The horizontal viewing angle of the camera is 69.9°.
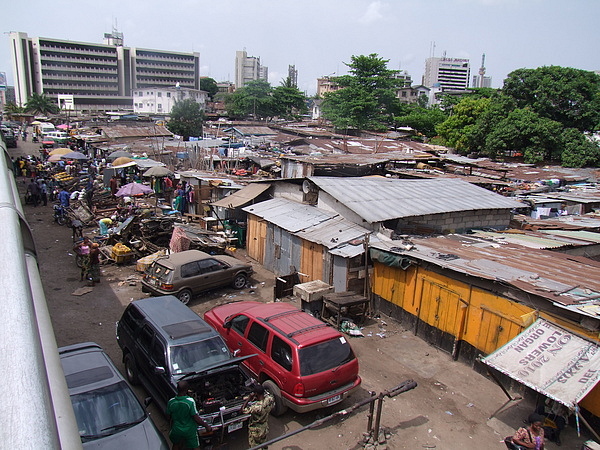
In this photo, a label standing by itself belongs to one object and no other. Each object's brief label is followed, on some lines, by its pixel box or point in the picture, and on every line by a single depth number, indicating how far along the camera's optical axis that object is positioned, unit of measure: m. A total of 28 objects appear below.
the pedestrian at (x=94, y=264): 13.25
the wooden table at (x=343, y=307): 10.98
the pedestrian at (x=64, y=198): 20.53
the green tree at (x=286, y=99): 76.25
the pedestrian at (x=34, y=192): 23.06
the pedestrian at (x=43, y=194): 23.56
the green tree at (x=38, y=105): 82.88
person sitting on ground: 6.26
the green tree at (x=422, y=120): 59.50
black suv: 6.75
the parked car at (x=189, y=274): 12.35
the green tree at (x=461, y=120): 42.29
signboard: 6.41
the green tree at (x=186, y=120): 50.50
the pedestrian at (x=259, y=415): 6.48
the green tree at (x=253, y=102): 75.38
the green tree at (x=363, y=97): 53.84
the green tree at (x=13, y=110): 84.01
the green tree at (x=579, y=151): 30.41
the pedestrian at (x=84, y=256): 13.52
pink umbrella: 21.21
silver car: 6.03
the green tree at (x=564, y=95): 33.72
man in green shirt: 6.14
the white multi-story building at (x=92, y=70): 101.76
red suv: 7.34
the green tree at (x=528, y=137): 31.55
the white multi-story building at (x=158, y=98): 96.88
